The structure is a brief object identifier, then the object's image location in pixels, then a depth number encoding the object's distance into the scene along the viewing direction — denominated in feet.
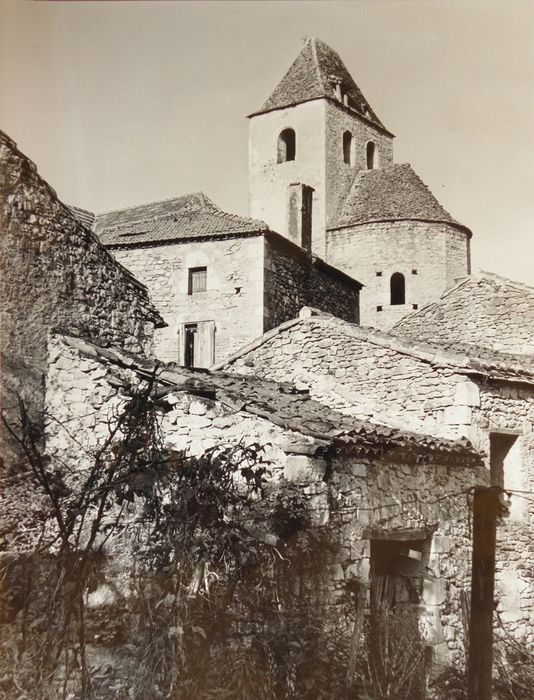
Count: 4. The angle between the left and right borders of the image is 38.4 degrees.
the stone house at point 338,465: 23.57
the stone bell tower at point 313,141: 91.86
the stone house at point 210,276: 61.00
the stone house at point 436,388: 33.19
